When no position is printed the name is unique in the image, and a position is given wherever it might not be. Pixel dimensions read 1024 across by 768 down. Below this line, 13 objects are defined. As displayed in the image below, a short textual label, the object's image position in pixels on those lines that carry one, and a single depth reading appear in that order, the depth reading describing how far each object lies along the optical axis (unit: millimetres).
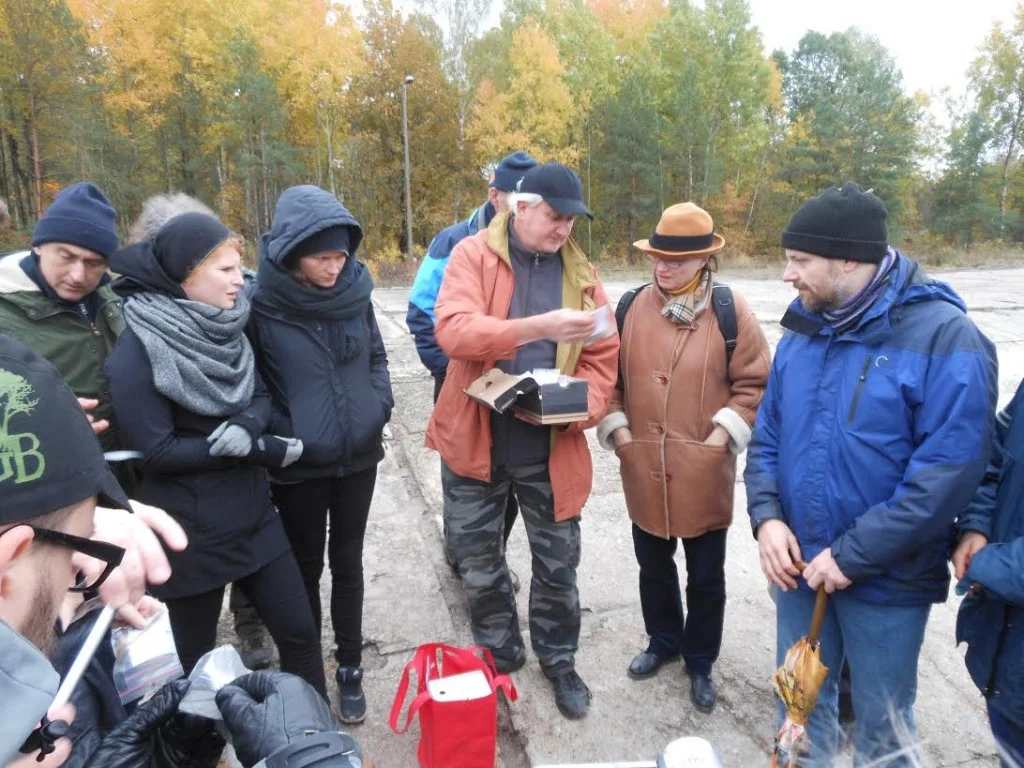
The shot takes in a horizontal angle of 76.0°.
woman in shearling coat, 2471
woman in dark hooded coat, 2342
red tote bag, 2072
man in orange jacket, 2377
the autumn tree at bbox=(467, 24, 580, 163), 27578
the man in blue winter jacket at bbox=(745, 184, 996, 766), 1739
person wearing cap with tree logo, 760
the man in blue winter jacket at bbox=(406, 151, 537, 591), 3316
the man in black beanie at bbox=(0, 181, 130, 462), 2223
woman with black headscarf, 2008
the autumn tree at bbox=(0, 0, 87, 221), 19047
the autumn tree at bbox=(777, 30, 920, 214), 28812
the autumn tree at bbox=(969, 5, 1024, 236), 29500
